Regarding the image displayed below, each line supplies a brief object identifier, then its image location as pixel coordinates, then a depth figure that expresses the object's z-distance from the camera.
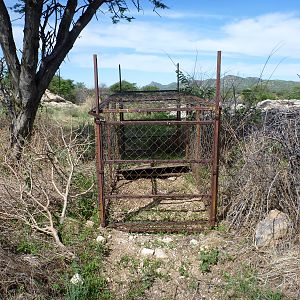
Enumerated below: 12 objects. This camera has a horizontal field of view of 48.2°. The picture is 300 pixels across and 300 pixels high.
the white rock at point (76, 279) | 2.93
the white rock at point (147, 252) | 3.57
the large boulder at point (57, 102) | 16.39
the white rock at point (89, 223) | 4.13
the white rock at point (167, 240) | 3.81
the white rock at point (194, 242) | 3.74
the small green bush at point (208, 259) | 3.27
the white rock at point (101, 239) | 3.73
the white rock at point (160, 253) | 3.53
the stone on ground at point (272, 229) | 3.45
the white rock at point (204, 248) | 3.62
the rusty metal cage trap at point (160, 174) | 3.87
